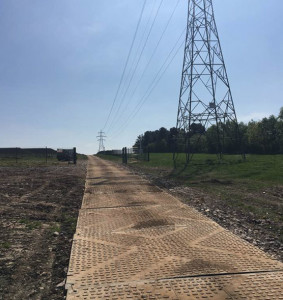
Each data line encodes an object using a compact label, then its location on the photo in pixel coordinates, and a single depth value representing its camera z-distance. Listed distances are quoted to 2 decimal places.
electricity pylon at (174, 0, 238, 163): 27.47
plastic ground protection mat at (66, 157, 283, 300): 4.02
